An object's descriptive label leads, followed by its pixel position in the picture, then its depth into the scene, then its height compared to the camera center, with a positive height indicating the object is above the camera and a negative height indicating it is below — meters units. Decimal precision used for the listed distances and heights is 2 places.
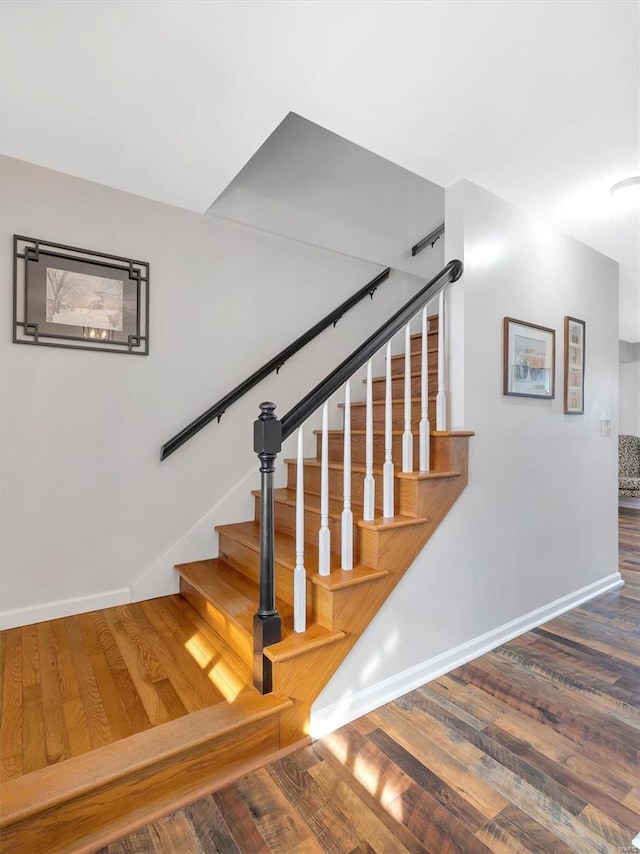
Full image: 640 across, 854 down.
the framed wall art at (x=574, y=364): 2.78 +0.42
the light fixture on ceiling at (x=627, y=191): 2.24 +1.25
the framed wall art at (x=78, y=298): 2.17 +0.66
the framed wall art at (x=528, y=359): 2.41 +0.40
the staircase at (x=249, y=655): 1.20 -0.90
